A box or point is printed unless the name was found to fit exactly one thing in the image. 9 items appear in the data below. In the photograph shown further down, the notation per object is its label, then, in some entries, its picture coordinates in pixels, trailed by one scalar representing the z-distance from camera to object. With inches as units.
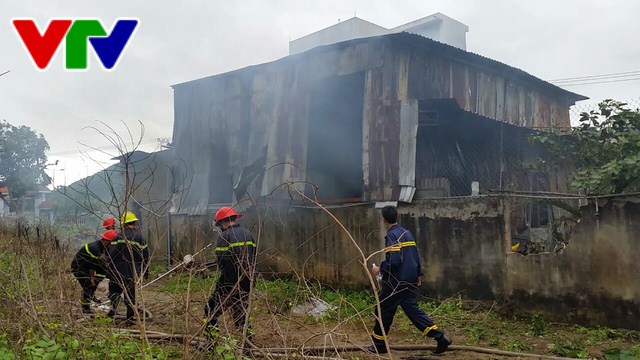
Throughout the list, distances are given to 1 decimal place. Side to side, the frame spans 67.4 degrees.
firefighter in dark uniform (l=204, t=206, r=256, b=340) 207.9
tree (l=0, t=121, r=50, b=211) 1074.7
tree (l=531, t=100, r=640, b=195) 237.0
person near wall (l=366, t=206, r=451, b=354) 206.4
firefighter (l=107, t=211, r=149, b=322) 257.6
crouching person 278.7
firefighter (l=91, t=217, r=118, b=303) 266.1
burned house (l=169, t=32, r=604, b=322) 302.8
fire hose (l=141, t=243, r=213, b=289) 177.6
